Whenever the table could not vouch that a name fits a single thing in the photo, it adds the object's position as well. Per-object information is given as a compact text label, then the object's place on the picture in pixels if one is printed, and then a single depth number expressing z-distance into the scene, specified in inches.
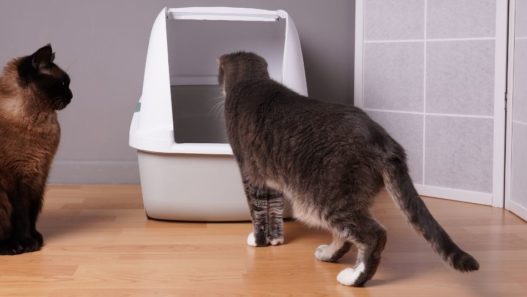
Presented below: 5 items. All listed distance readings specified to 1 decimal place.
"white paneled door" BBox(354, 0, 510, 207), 113.4
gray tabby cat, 69.2
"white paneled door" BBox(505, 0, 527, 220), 104.8
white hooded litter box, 98.8
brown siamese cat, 85.0
